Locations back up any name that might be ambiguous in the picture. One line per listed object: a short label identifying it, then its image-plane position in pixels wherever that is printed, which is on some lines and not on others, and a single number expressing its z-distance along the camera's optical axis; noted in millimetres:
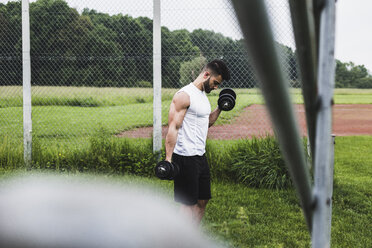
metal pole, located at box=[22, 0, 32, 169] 6719
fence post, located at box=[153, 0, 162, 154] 6340
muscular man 3918
